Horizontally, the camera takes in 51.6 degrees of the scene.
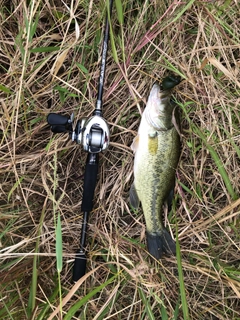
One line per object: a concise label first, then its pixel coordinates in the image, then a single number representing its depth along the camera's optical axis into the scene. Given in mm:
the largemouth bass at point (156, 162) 424
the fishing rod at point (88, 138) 410
